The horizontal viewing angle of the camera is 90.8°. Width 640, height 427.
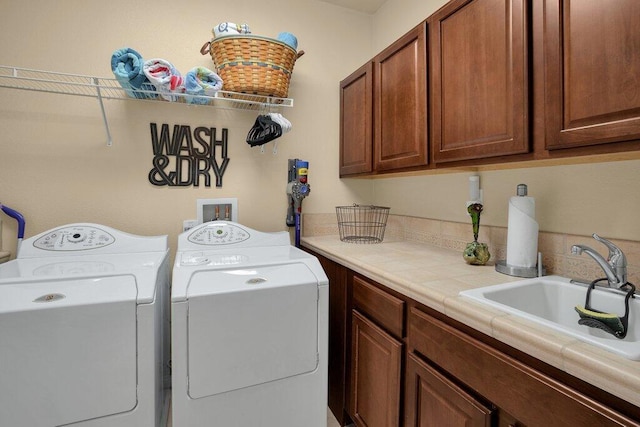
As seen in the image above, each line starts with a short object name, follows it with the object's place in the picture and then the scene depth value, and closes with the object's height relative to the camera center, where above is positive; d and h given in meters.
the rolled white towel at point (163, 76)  1.59 +0.69
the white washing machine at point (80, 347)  1.00 -0.46
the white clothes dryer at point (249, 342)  1.20 -0.53
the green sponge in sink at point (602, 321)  0.90 -0.32
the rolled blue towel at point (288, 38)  1.89 +1.04
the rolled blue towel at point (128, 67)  1.56 +0.72
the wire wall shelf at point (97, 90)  1.63 +0.68
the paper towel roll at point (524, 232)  1.26 -0.09
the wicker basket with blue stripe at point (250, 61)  1.73 +0.84
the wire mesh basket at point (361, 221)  2.34 -0.08
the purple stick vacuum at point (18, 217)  1.61 -0.03
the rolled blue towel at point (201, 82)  1.68 +0.70
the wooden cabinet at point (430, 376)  0.69 -0.49
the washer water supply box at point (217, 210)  2.00 +0.01
